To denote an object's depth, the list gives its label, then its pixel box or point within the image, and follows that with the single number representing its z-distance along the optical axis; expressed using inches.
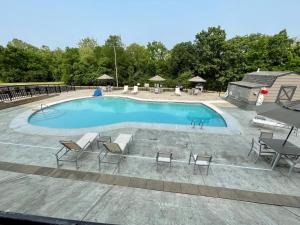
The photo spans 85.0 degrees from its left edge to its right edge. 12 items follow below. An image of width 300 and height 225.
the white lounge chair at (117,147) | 214.5
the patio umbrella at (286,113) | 181.3
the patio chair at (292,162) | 198.0
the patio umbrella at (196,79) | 754.8
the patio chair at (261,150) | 229.9
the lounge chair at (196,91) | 759.6
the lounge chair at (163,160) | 206.8
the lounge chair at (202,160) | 196.4
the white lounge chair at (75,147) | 216.3
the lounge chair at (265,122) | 352.6
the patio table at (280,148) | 207.5
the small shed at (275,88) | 536.1
